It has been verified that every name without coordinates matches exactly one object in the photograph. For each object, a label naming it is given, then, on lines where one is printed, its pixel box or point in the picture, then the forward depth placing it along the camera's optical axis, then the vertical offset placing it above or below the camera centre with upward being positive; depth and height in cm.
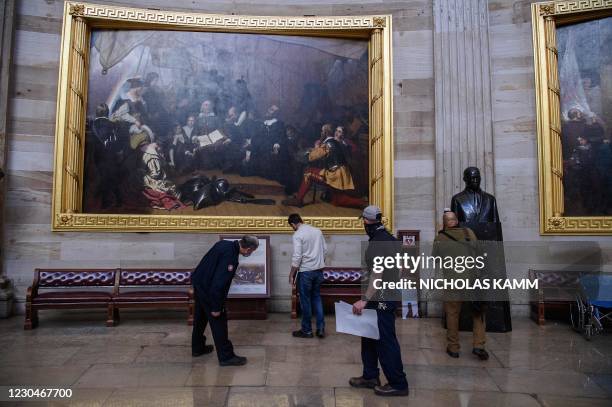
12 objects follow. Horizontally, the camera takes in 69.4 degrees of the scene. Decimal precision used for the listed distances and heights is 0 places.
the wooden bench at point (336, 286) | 759 -102
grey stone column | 795 +247
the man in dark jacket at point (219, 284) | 487 -62
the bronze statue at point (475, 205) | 667 +37
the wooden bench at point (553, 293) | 714 -104
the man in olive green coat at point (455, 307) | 529 -95
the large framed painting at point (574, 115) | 776 +207
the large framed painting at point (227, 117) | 815 +211
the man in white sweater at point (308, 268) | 616 -56
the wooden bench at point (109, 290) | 688 -106
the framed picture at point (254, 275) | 751 -82
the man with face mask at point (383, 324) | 402 -87
